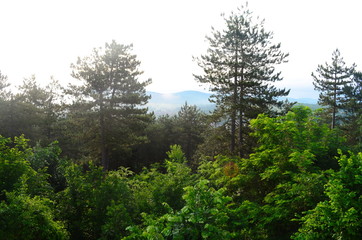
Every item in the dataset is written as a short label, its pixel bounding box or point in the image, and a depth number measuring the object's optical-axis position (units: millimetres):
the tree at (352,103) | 30914
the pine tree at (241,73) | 18375
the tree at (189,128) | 35469
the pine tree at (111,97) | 20500
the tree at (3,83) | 28711
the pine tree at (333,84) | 30234
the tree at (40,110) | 24078
